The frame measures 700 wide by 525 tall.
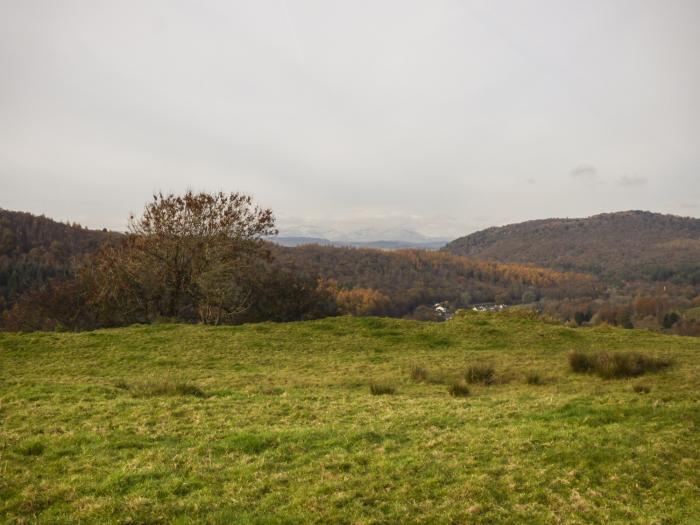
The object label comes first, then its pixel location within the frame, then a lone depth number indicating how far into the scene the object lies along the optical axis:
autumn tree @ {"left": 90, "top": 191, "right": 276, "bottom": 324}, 30.62
